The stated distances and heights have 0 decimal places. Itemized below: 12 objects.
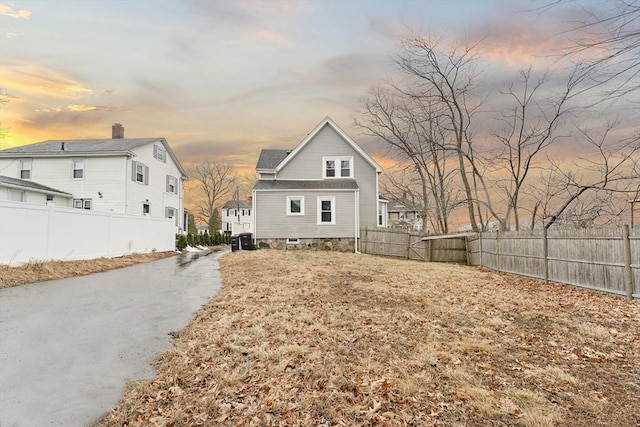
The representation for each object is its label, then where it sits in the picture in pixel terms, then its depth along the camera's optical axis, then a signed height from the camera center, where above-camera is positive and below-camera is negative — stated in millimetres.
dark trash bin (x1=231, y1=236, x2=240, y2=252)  21984 -1062
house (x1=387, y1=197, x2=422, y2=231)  52738 +1237
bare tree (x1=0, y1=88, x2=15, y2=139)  19031 +7234
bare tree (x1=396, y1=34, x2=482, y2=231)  22547 +9674
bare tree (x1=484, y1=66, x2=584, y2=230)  19938 +5880
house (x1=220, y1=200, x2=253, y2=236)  64625 +2420
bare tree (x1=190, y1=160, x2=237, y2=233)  54656 +6808
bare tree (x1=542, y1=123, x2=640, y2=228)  14453 +1543
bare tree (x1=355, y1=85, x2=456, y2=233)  25953 +6390
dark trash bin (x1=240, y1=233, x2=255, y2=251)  21391 -982
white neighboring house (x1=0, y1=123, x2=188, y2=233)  22203 +3635
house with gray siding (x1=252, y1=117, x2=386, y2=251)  21828 +857
